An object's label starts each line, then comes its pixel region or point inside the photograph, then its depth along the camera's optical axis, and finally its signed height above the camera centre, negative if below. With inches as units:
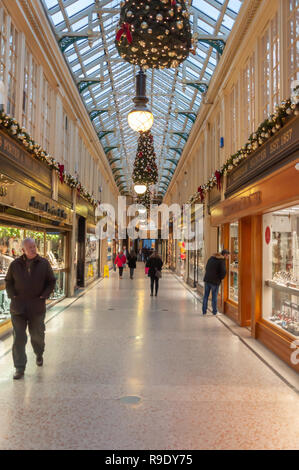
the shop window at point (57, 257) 377.9 -11.3
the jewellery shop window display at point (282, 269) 209.9 -13.2
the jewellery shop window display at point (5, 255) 253.4 -6.0
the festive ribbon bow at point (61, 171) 368.4 +74.7
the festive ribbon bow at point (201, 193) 476.7 +69.4
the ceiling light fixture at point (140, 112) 221.9 +79.9
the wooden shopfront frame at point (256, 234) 192.4 +10.4
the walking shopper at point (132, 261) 733.9 -28.1
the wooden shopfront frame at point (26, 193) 235.0 +41.4
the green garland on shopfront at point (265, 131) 177.6 +67.4
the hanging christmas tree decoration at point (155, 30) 143.8 +84.0
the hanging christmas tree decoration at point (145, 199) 761.2 +98.1
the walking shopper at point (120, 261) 740.0 -28.3
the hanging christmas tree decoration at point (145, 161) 416.5 +95.7
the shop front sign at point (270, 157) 183.1 +54.3
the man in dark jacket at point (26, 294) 170.9 -22.4
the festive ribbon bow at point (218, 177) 371.6 +69.2
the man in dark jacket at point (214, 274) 328.8 -23.8
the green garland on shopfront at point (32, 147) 221.8 +73.9
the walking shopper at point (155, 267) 474.6 -25.7
